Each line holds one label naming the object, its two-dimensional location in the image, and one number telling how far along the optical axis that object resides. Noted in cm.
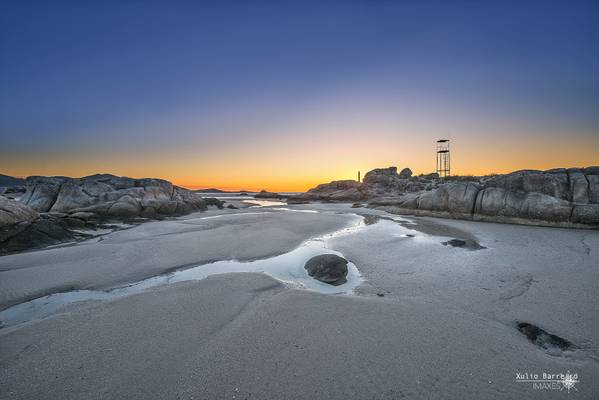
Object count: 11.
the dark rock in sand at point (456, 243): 852
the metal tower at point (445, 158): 4968
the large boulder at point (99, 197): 1684
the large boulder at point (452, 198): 1556
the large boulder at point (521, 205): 1186
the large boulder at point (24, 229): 862
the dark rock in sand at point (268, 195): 6359
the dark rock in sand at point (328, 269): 554
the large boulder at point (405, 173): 7114
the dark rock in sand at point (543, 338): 302
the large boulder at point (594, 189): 1186
